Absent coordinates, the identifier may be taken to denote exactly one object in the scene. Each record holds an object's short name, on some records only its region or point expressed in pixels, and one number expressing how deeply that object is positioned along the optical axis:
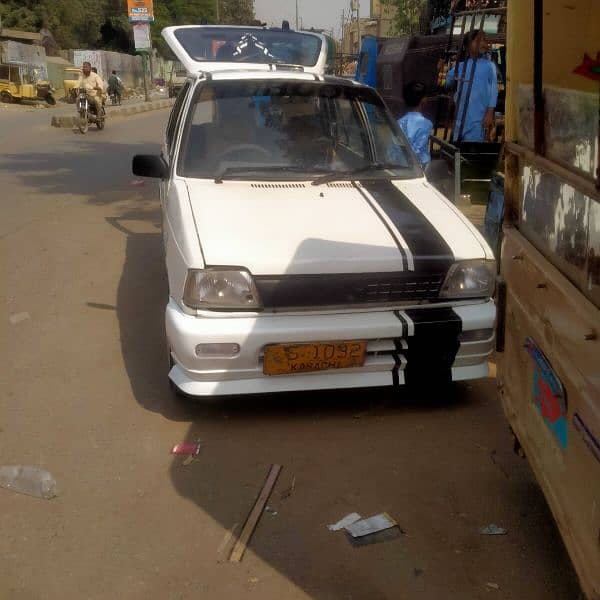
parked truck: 2.14
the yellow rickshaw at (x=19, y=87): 32.81
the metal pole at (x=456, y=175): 6.38
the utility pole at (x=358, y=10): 39.42
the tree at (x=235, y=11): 77.25
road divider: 21.89
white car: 3.77
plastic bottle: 3.41
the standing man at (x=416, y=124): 6.55
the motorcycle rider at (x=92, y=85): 20.17
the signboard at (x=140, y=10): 33.88
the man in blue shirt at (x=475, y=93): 8.52
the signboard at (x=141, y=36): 34.12
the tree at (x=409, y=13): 19.23
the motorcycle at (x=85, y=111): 20.08
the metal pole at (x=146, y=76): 37.26
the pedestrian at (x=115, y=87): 34.38
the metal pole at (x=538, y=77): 2.54
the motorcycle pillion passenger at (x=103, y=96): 20.88
